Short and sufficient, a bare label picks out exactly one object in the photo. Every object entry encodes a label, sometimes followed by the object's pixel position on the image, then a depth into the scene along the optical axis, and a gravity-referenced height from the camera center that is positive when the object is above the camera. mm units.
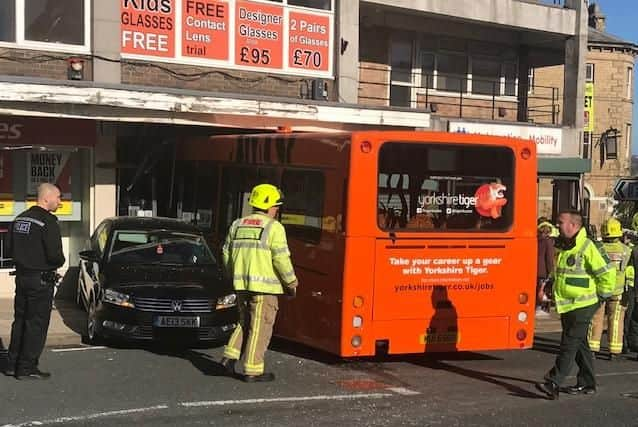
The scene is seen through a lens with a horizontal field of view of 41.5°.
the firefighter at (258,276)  7930 -965
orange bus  8711 -685
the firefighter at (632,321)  10641 -1786
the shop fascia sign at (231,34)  13977 +2434
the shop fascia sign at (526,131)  18062 +1058
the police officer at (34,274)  7824 -979
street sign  14242 -134
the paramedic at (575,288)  7676 -991
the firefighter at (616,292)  10445 -1405
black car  9531 -1345
